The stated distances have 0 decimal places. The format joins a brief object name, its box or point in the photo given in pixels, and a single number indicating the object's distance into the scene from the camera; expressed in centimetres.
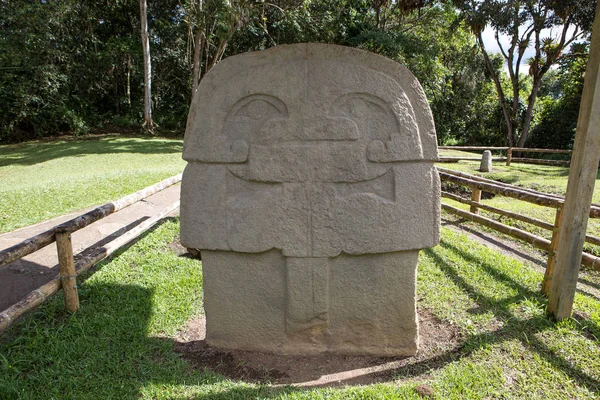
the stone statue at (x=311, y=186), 248
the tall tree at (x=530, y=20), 1420
